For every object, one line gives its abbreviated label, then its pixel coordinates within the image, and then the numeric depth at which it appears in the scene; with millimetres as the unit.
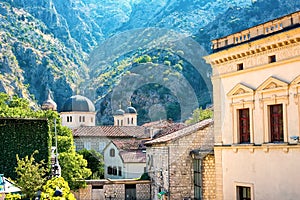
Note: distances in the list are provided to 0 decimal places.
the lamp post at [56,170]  24714
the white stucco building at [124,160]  46344
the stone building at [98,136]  63406
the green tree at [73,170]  34906
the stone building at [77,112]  75688
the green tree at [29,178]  26344
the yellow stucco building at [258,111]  18250
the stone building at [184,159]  28300
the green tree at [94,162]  50500
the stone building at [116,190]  35125
